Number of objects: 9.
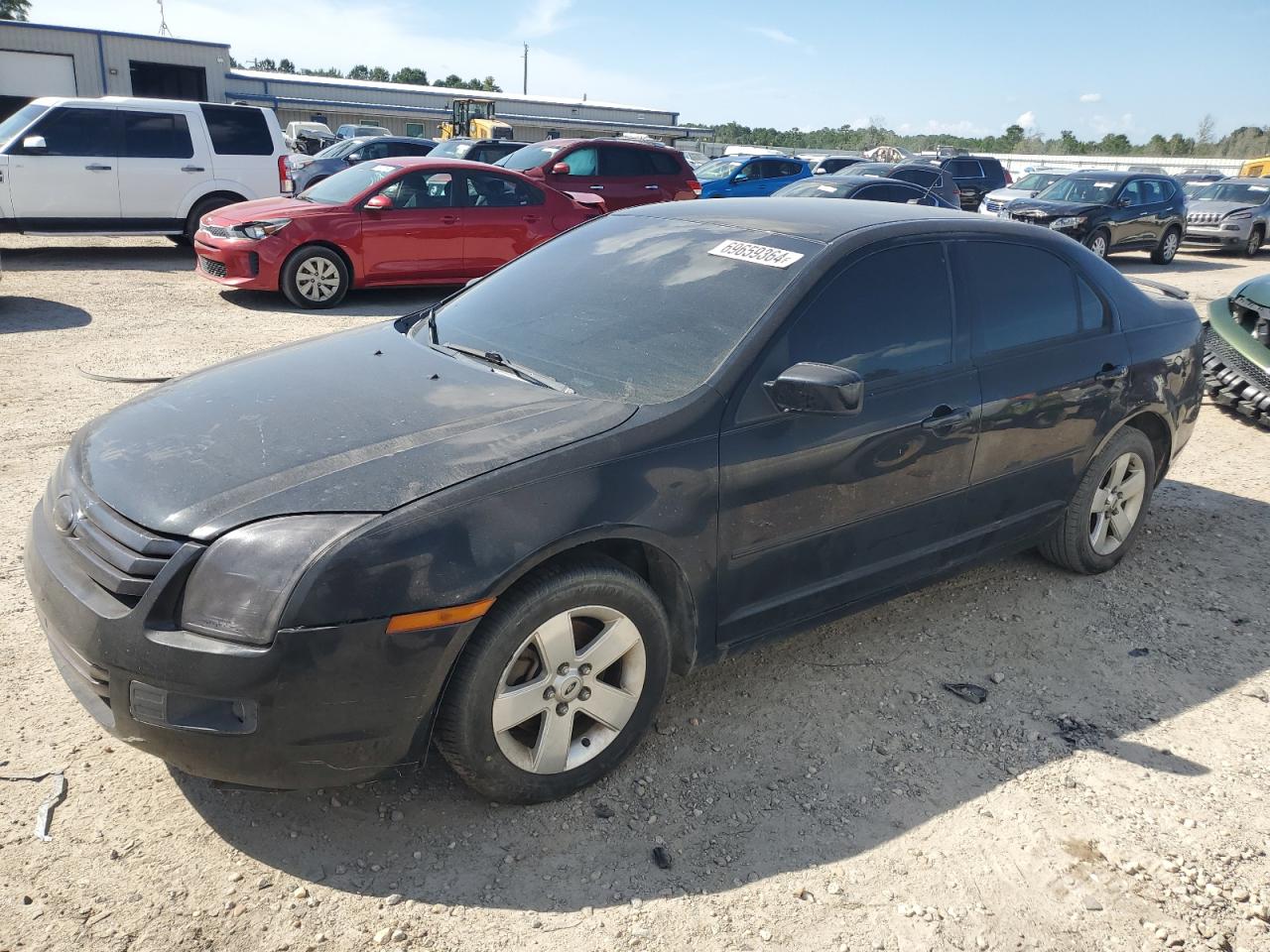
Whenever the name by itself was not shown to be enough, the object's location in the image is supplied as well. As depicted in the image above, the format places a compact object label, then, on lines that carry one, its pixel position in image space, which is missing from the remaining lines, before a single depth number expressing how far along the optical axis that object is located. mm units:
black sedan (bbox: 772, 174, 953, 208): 14883
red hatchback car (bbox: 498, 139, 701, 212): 14867
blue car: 18094
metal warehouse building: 33906
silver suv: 19281
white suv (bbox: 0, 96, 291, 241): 11930
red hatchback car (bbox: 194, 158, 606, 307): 9820
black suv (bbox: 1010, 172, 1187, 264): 15867
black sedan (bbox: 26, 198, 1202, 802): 2422
